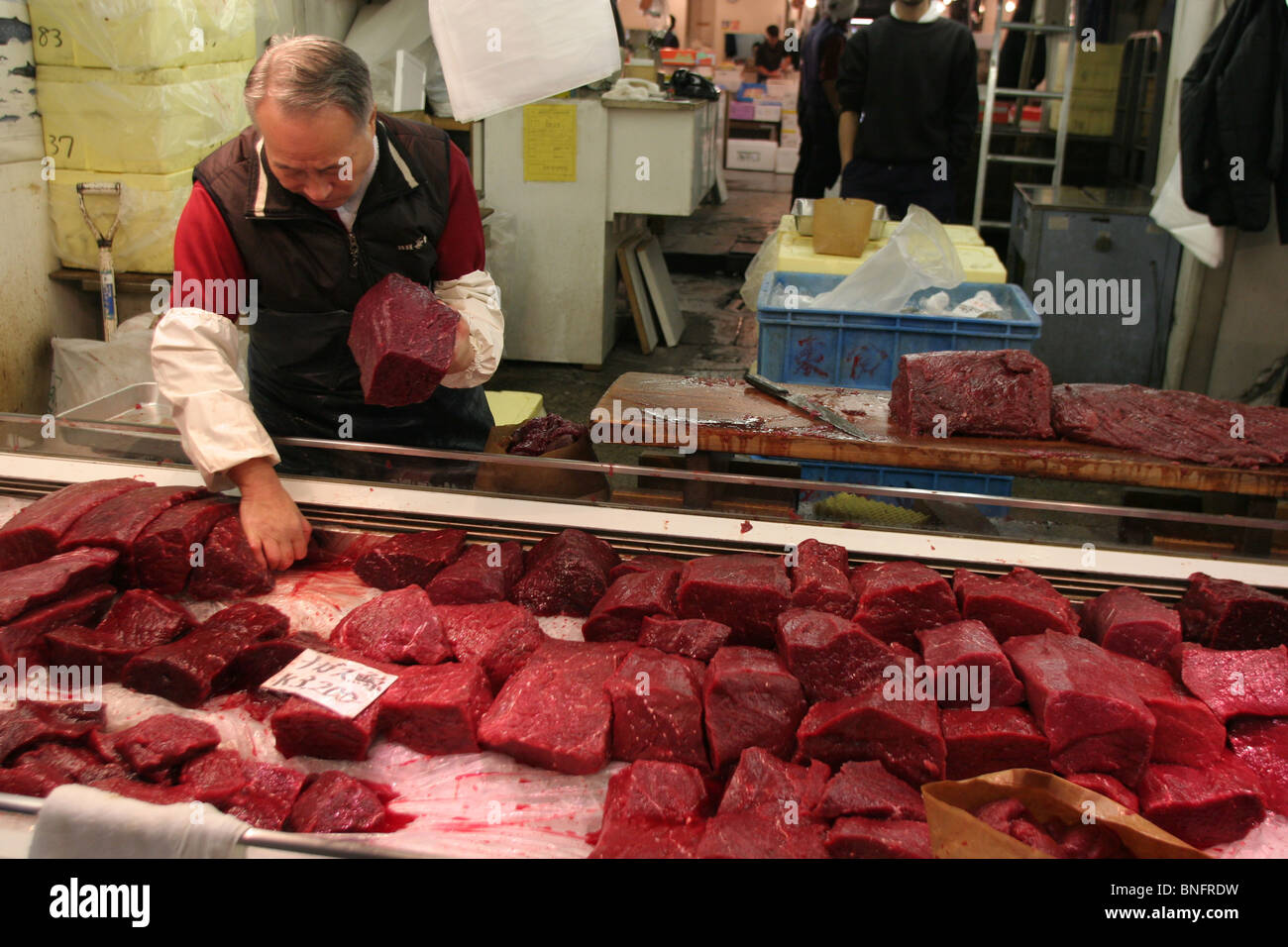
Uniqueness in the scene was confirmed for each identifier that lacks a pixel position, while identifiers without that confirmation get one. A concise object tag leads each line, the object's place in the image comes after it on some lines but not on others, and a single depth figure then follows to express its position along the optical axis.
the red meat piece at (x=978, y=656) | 1.81
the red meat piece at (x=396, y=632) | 1.99
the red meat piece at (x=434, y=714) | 1.76
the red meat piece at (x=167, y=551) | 2.17
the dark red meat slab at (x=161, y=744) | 1.70
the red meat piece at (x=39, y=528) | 2.21
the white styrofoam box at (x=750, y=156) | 15.31
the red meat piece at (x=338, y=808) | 1.61
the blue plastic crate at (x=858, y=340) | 3.88
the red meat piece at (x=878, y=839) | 1.50
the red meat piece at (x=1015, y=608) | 1.96
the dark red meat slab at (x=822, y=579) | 1.99
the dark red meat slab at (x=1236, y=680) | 1.79
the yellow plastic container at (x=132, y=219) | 4.60
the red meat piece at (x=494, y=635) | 1.97
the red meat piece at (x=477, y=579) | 2.14
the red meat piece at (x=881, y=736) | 1.71
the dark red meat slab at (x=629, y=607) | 2.03
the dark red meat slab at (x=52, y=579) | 1.99
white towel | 1.41
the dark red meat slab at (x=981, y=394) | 3.23
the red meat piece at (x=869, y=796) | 1.60
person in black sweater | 6.08
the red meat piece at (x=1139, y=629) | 1.92
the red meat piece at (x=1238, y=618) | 1.95
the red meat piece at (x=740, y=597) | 2.00
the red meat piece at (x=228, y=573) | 2.17
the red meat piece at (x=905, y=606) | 1.97
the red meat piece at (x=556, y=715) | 1.72
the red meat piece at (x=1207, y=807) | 1.60
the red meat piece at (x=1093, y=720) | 1.69
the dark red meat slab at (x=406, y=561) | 2.19
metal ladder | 7.77
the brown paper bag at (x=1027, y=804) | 1.41
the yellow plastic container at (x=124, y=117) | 4.46
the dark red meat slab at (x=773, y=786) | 1.63
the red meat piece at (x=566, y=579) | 2.13
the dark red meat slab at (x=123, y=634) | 1.93
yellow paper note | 6.73
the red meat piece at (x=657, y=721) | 1.77
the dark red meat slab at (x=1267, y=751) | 1.70
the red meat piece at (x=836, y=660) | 1.83
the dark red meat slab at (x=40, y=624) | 1.93
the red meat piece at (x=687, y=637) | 1.96
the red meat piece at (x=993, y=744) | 1.72
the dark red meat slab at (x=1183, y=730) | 1.76
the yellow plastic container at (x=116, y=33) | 4.33
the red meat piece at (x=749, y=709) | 1.78
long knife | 3.27
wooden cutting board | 3.10
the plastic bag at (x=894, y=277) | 4.14
